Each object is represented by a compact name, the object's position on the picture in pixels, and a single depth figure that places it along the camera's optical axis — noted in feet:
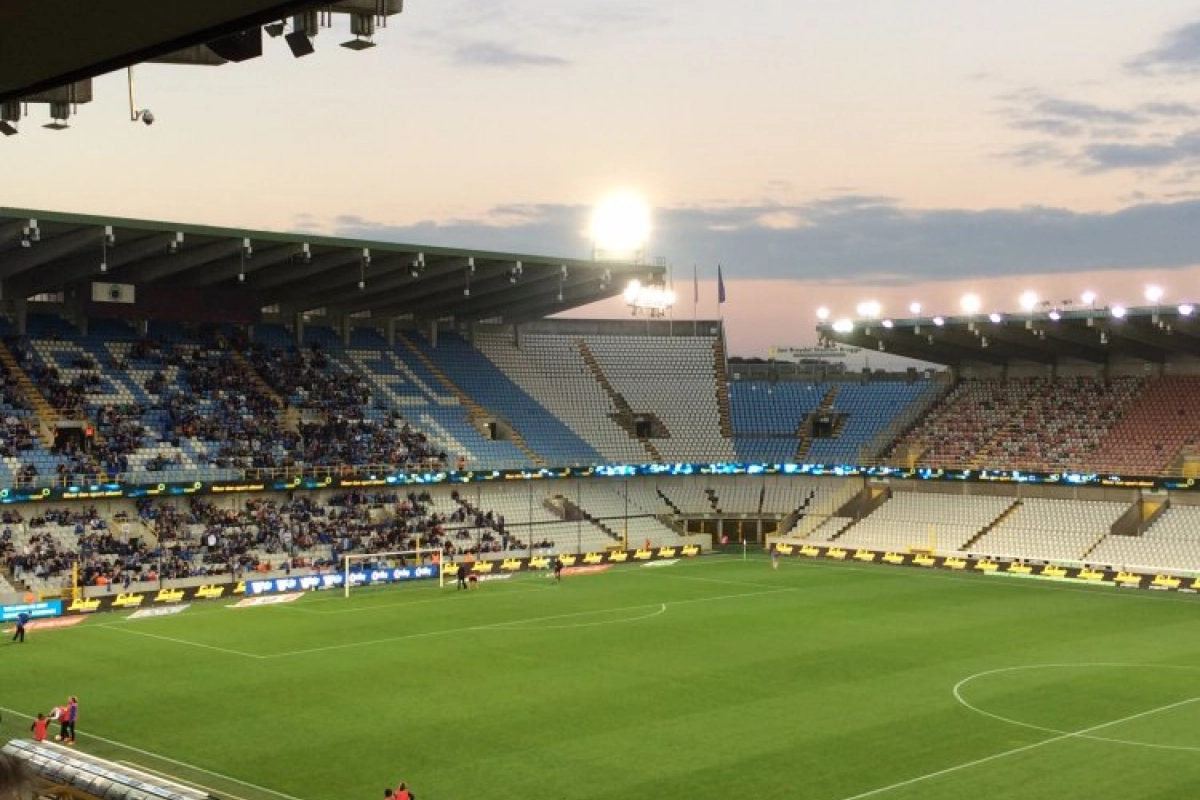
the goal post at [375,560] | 203.17
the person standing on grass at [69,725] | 107.93
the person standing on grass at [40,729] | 101.60
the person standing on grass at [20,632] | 155.84
